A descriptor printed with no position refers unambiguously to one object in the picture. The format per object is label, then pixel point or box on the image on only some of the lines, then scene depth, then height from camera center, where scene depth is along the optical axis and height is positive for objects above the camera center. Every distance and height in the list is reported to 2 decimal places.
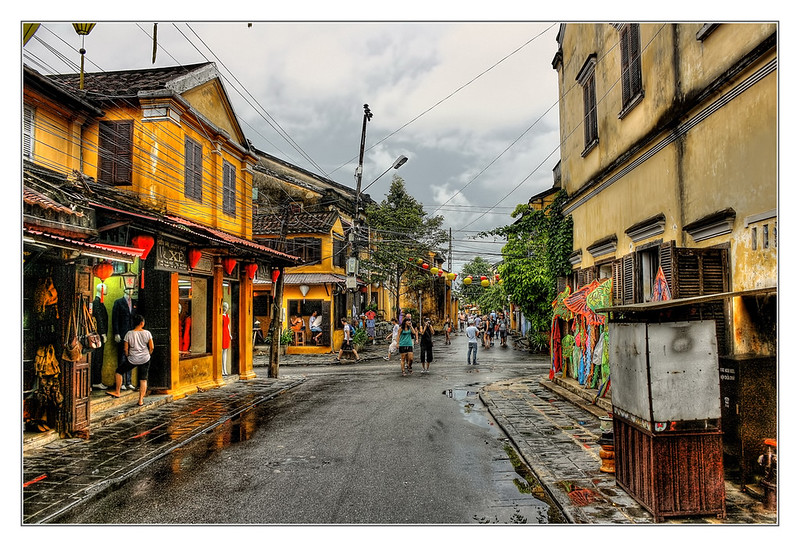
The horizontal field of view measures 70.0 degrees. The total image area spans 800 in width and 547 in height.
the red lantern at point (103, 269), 10.01 +0.51
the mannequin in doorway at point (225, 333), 16.34 -1.03
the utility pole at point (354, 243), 23.97 +2.25
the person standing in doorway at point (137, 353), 11.84 -1.14
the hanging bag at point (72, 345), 9.14 -0.75
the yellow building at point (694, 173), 6.54 +1.82
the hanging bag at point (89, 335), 9.46 -0.62
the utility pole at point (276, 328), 18.14 -1.00
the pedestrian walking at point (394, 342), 24.65 -2.03
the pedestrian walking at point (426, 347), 19.77 -1.80
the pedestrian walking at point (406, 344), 18.81 -1.60
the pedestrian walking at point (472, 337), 21.95 -1.66
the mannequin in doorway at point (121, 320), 12.54 -0.49
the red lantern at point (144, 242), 11.66 +1.16
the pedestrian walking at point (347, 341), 24.12 -1.93
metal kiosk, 5.52 -1.24
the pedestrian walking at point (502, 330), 34.97 -2.19
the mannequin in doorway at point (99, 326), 12.21 -0.61
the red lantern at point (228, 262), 16.00 +0.98
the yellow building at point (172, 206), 12.74 +2.25
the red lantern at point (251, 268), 17.16 +0.87
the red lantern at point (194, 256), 13.85 +1.00
